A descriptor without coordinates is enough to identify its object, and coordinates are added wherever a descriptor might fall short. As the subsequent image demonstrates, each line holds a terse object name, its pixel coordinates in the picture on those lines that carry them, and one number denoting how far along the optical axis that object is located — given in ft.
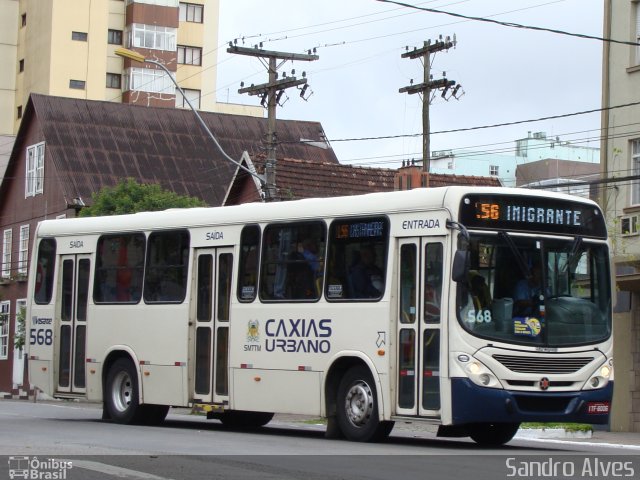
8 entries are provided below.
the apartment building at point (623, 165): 86.07
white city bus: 51.19
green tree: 135.03
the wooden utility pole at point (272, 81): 120.67
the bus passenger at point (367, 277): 54.39
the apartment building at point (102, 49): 239.09
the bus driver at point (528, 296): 51.49
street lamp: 103.71
